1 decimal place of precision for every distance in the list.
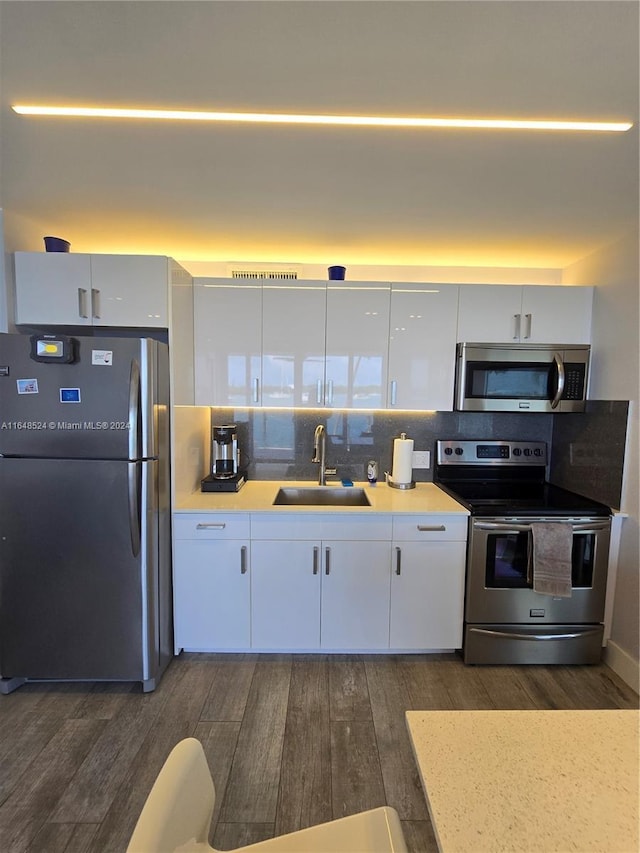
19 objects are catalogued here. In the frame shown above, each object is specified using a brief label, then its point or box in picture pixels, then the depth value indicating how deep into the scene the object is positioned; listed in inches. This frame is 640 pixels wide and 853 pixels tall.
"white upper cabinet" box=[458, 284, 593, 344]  93.0
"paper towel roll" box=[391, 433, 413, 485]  100.5
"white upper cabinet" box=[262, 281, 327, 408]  92.0
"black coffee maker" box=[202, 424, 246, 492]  98.7
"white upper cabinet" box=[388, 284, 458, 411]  93.3
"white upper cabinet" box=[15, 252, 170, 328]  80.2
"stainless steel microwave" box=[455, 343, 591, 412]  92.6
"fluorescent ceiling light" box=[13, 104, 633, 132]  49.3
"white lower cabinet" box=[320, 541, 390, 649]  84.2
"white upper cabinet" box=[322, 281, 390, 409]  92.6
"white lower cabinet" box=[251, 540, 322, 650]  84.0
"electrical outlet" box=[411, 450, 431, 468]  107.6
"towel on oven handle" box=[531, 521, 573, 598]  80.5
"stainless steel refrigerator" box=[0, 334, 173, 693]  71.5
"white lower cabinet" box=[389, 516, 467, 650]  84.0
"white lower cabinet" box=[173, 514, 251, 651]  83.5
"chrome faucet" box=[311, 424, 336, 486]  100.3
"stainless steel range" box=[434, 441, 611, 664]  82.4
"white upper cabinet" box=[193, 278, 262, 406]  91.7
